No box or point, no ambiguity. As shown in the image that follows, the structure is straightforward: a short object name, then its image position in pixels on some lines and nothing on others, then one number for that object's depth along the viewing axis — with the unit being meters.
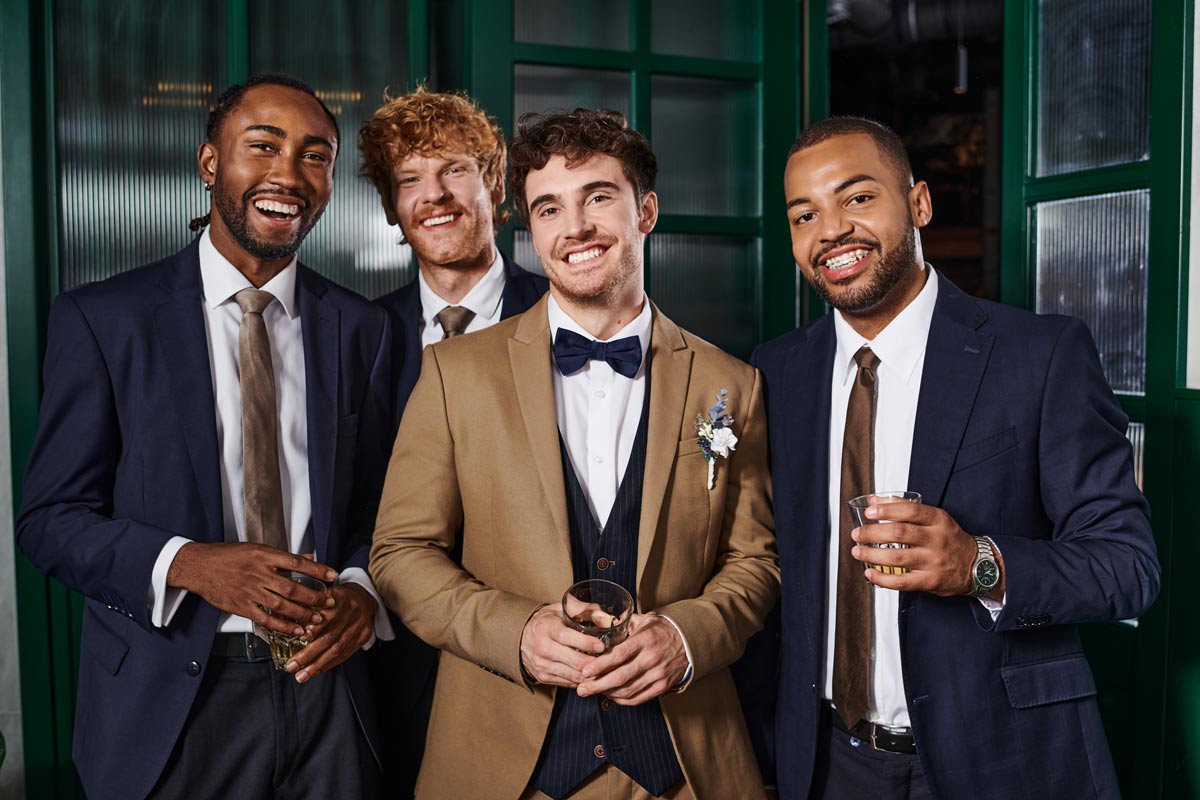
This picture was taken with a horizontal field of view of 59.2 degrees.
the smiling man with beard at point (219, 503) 2.06
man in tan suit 1.98
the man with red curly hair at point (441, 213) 2.62
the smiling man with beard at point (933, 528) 1.91
